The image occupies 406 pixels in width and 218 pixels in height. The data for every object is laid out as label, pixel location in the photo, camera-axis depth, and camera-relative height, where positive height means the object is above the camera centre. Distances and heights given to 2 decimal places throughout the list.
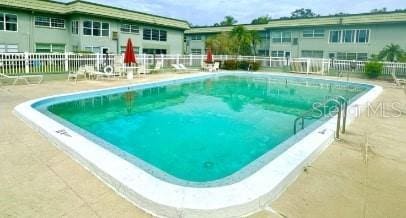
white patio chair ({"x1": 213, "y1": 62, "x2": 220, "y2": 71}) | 23.92 +0.73
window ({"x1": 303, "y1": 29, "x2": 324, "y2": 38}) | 31.06 +4.59
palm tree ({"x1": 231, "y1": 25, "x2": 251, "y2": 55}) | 32.91 +4.32
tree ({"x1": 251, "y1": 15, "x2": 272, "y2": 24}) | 57.56 +11.27
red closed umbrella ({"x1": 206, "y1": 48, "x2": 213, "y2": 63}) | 23.53 +1.33
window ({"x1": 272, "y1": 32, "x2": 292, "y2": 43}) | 33.84 +4.51
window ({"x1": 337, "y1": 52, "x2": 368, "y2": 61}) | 28.65 +2.12
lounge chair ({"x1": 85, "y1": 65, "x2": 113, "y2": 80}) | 15.16 +0.00
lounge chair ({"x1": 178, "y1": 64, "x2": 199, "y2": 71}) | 22.46 +0.57
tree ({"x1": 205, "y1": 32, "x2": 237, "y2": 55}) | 33.03 +3.43
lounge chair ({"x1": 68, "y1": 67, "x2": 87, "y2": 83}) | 14.81 -0.02
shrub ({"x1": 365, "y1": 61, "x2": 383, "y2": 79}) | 19.59 +0.60
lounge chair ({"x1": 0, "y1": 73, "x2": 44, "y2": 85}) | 12.77 -0.23
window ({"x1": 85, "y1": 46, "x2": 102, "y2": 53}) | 27.02 +2.20
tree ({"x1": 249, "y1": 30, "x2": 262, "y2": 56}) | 34.47 +4.33
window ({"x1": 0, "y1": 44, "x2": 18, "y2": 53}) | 23.36 +1.82
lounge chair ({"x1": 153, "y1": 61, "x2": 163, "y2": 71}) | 20.28 +0.57
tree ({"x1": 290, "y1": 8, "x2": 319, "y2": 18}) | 85.57 +18.44
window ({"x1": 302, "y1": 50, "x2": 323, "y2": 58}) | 31.70 +2.49
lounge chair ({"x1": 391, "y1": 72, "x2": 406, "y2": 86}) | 15.75 -0.17
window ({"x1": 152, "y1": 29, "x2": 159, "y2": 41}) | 33.44 +4.38
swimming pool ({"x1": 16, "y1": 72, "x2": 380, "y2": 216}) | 3.49 -1.30
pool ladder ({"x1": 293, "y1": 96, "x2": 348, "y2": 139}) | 5.84 -0.95
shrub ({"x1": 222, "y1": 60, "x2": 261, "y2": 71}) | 25.47 +0.91
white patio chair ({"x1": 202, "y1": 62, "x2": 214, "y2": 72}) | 23.61 +0.64
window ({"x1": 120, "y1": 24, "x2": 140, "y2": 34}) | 29.83 +4.56
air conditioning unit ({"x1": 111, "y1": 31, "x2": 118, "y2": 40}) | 28.73 +3.64
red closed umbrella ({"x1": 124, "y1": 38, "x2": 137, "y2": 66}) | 15.73 +0.92
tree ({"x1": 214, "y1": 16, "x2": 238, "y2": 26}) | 56.60 +10.56
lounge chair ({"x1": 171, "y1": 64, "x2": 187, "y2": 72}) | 22.27 +0.48
